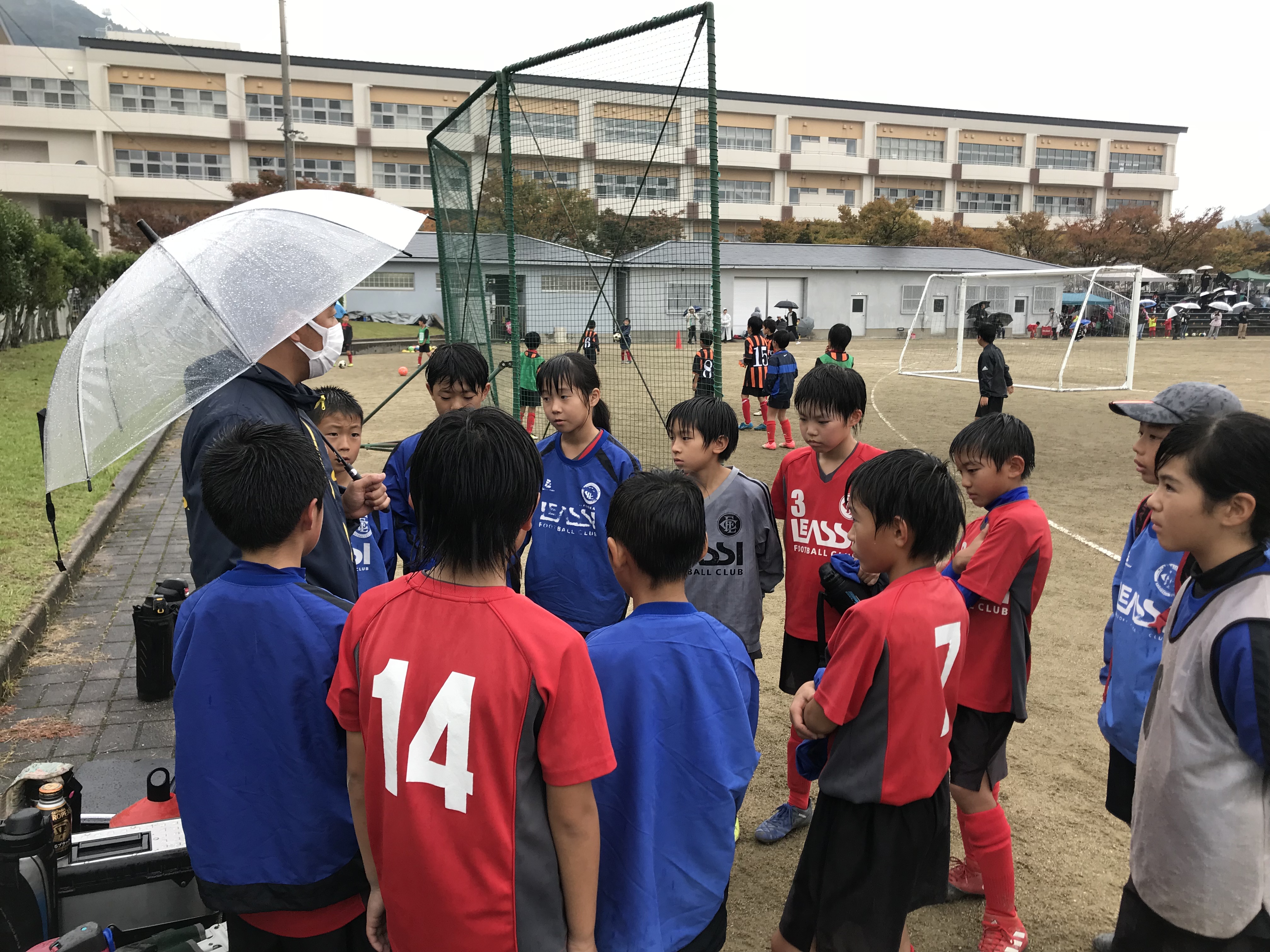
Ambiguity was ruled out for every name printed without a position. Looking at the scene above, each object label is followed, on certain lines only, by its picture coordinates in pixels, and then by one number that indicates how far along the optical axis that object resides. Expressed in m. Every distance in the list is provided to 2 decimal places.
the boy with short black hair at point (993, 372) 10.48
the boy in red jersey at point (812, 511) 3.05
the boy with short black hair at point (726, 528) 3.07
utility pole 20.36
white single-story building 40.09
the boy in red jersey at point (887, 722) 2.01
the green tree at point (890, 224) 46.88
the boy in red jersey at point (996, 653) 2.58
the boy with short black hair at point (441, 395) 3.37
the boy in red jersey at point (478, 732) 1.43
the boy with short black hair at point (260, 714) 1.75
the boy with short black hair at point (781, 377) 11.61
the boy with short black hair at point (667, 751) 1.68
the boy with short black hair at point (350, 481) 3.30
